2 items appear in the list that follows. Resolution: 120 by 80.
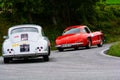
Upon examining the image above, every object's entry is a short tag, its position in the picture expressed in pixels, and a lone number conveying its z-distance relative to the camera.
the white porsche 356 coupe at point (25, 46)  21.41
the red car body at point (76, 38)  31.02
